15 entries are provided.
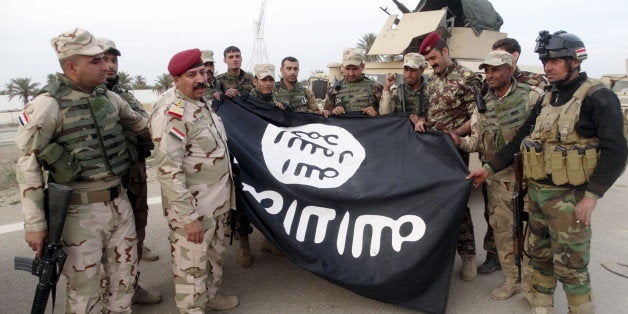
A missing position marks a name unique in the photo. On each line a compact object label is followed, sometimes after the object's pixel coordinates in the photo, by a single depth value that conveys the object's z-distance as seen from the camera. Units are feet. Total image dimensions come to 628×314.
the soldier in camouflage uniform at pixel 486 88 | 12.91
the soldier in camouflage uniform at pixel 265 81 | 14.94
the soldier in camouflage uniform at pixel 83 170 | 8.01
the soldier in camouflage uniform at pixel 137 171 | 10.61
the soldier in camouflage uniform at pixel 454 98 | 12.43
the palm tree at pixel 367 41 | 112.72
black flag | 10.36
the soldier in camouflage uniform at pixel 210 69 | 16.08
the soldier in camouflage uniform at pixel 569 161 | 8.61
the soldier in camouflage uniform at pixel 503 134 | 11.41
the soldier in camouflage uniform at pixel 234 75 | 17.74
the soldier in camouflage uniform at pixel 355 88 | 14.92
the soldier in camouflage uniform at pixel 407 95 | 13.61
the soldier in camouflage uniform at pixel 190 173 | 8.96
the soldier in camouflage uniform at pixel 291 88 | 16.05
